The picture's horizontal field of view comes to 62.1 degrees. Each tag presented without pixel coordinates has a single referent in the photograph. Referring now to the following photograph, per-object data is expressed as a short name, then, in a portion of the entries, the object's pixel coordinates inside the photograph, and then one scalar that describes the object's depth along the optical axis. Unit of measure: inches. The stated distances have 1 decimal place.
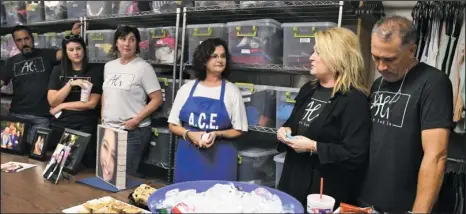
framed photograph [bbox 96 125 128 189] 66.7
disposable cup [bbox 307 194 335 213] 48.6
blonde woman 61.6
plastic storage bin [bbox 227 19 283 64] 106.0
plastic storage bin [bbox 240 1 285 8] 105.2
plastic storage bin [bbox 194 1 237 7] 113.5
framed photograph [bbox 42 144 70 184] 70.4
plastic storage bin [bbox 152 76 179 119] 126.3
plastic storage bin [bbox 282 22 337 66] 100.3
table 58.4
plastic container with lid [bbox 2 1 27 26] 178.7
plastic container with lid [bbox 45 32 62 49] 161.2
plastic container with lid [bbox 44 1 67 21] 159.8
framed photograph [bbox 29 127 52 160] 83.2
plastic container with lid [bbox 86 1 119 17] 143.0
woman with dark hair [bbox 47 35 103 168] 112.9
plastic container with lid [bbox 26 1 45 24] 168.2
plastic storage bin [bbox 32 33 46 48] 167.2
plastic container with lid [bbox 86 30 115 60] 140.0
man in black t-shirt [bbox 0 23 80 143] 135.2
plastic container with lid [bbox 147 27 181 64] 124.9
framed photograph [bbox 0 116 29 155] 87.5
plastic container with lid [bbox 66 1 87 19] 150.7
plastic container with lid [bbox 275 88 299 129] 104.3
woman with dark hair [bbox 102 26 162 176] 112.8
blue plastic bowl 49.8
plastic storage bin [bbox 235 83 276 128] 109.0
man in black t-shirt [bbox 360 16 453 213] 54.7
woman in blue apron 98.4
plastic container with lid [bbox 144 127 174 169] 129.0
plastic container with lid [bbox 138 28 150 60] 130.9
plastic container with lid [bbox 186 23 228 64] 115.1
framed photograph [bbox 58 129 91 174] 73.9
